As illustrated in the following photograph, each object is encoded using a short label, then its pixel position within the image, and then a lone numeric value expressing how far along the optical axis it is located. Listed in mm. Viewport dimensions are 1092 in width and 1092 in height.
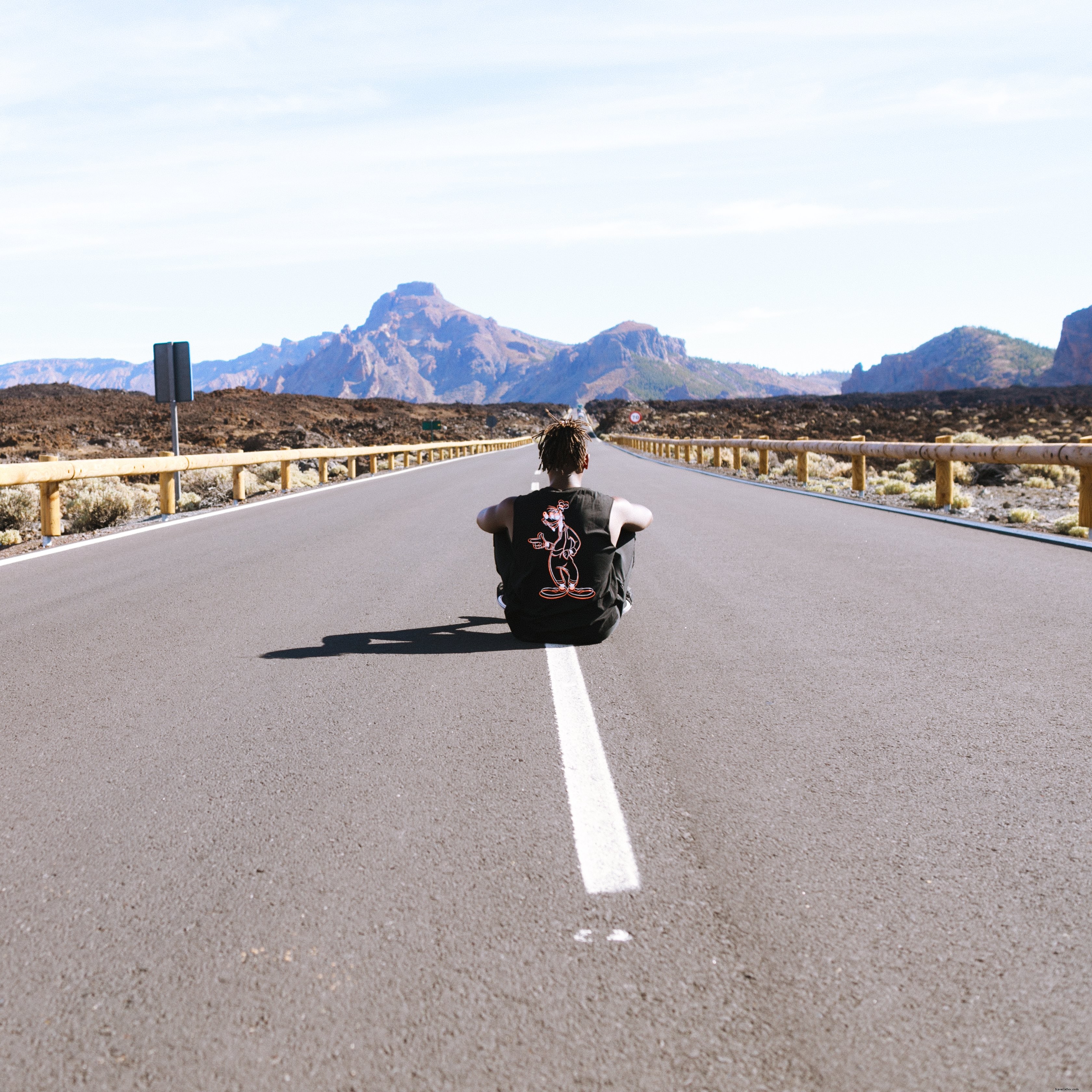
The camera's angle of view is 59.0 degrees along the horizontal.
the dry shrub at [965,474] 22172
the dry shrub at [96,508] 14695
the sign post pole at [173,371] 18109
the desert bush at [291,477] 23969
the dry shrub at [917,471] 24719
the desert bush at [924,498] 15602
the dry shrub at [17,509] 14852
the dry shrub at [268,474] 25609
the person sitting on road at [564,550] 5668
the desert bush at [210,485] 19828
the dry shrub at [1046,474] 20953
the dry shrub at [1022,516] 13070
